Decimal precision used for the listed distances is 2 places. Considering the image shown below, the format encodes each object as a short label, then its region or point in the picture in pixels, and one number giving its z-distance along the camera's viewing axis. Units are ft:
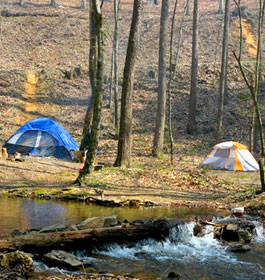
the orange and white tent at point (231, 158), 60.95
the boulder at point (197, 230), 30.30
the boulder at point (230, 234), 29.86
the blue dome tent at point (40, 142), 64.64
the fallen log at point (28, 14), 139.95
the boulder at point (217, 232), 30.02
